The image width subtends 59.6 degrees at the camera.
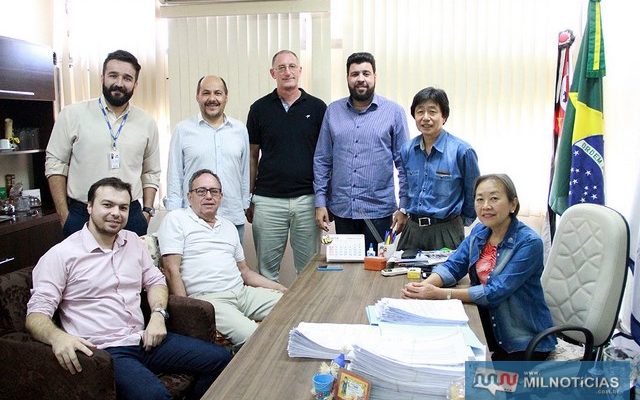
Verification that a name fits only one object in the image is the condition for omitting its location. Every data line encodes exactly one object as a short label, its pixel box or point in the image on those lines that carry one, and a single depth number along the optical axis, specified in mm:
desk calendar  2586
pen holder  2509
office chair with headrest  1942
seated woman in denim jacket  1954
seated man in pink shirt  1987
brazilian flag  3133
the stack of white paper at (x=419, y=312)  1711
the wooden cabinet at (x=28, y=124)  3535
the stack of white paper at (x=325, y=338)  1525
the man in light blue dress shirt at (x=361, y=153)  3178
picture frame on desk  1270
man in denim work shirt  2701
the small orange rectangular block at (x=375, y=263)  2438
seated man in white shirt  2607
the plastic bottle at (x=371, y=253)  2508
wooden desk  1359
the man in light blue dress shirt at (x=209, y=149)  3094
